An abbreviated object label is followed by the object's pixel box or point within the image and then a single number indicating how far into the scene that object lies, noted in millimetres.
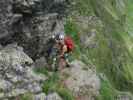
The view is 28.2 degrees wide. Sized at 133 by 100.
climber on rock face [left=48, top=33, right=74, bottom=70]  15531
